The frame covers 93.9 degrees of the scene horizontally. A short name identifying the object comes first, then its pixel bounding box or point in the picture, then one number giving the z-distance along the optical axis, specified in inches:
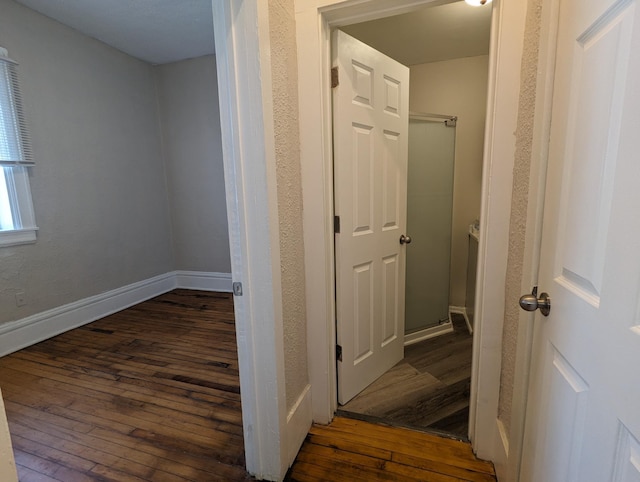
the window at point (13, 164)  88.8
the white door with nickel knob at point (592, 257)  20.5
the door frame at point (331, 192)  43.8
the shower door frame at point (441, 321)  91.9
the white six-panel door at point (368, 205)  59.4
